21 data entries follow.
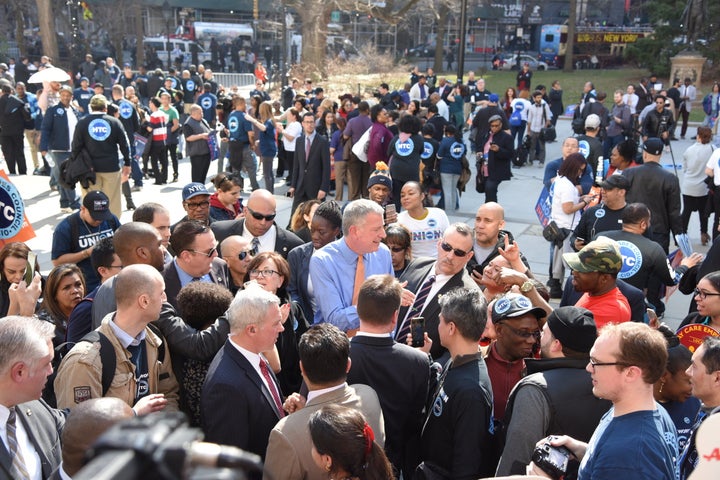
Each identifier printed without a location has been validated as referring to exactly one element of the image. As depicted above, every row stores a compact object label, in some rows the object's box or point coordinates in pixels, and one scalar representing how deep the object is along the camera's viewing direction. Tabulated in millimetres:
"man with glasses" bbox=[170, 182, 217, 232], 6633
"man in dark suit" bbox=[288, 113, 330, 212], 10258
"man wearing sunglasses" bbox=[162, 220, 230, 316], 4801
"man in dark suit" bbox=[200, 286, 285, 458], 3389
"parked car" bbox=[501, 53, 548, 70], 44281
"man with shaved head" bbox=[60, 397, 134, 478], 2590
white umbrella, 13312
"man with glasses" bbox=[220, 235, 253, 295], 5363
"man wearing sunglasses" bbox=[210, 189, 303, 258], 6086
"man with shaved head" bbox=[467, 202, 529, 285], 5949
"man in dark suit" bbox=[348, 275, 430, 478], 3734
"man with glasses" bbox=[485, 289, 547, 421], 3885
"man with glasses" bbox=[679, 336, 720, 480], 3295
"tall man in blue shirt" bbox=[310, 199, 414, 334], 5000
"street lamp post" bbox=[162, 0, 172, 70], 38706
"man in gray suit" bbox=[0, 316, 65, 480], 2961
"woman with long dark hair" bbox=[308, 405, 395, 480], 2795
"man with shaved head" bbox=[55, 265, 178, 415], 3465
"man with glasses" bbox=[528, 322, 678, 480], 2684
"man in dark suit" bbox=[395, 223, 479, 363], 5004
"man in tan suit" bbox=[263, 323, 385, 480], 3049
